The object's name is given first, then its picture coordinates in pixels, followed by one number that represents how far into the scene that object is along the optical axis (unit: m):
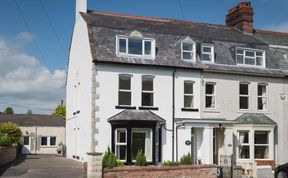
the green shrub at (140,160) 16.23
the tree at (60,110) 56.27
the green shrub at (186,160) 16.94
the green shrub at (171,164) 16.15
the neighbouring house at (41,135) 34.97
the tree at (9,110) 81.11
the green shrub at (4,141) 20.67
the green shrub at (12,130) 26.03
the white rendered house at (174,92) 19.16
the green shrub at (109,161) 14.78
